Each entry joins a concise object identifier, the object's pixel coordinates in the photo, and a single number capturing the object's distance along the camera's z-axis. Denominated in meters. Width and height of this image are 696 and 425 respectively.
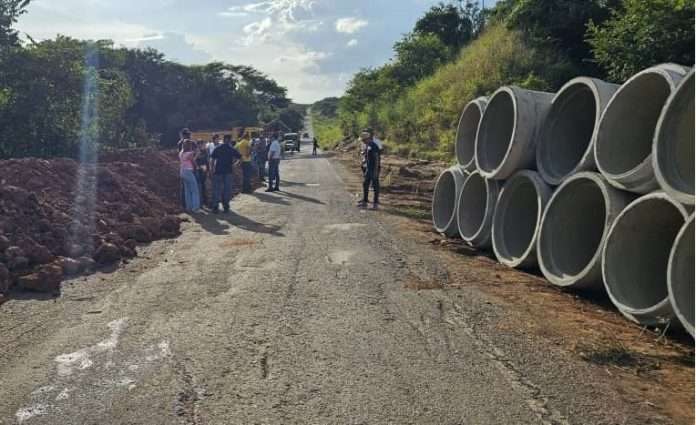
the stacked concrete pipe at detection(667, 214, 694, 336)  4.57
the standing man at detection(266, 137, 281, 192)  15.50
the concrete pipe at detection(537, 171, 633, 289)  6.49
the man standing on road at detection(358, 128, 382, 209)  12.34
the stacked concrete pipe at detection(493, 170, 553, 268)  7.84
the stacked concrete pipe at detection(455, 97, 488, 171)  10.02
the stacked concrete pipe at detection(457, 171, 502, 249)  9.20
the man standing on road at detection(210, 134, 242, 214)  12.20
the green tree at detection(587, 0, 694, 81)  13.77
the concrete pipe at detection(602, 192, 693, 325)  5.43
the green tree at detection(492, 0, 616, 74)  20.62
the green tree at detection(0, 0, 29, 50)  17.38
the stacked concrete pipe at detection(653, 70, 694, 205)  5.00
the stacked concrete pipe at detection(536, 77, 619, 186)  7.35
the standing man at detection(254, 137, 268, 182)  18.20
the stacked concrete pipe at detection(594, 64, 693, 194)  5.89
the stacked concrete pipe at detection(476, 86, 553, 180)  7.64
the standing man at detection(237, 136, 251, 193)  15.34
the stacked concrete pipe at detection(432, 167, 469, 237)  10.29
